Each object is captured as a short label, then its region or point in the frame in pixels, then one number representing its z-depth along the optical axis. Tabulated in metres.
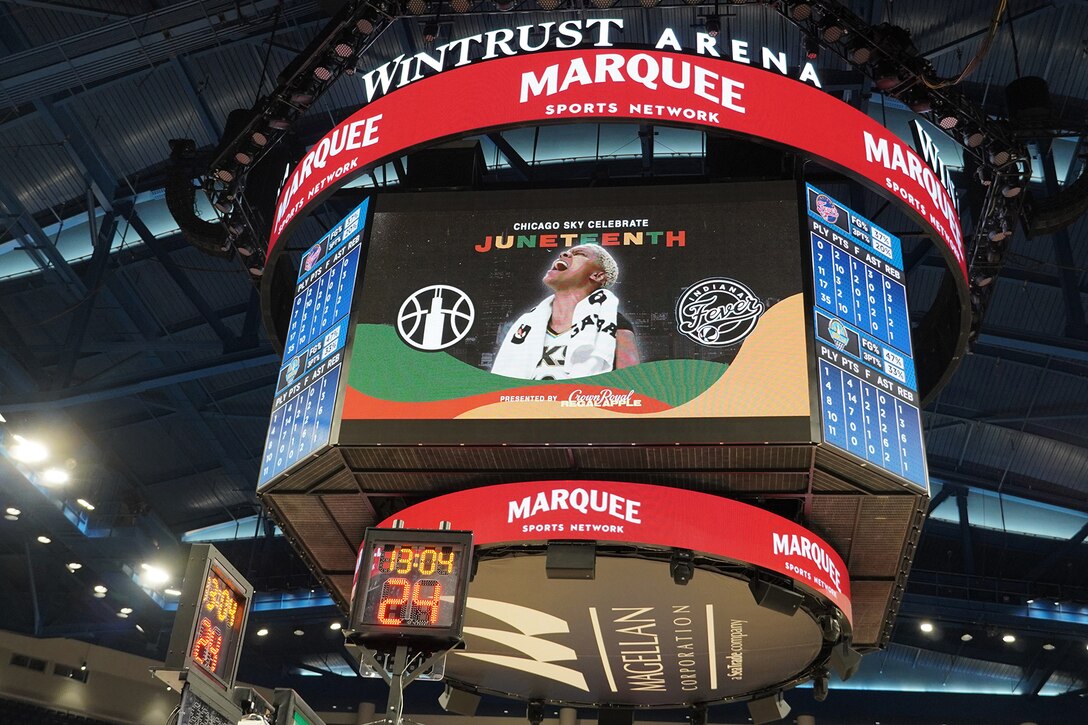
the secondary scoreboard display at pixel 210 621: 5.62
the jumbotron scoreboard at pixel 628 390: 10.14
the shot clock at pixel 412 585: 6.79
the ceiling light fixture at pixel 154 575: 24.30
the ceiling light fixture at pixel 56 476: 20.69
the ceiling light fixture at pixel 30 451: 20.28
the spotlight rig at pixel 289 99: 12.88
